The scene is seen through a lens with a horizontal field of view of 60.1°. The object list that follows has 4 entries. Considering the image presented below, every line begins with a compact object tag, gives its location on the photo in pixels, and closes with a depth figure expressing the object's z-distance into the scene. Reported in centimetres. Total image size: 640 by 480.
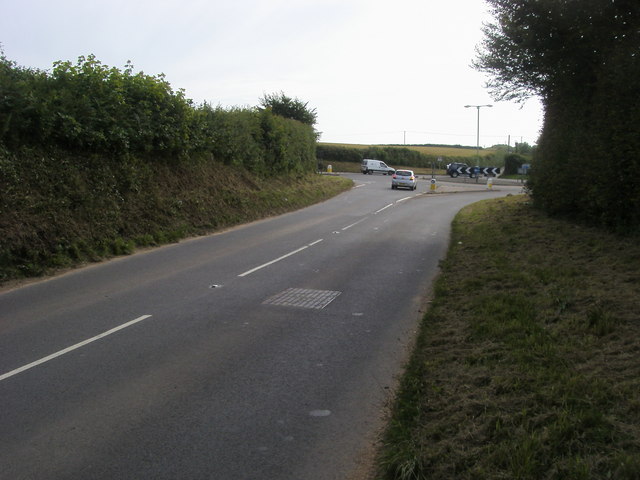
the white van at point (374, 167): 6469
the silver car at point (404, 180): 4066
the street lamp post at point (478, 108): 5891
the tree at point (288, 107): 4422
